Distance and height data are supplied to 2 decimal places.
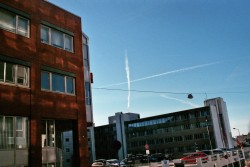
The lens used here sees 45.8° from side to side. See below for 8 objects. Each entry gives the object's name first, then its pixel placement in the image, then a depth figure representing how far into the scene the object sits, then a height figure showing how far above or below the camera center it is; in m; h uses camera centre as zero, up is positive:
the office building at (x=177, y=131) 87.38 +5.21
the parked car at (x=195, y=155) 37.12 -1.20
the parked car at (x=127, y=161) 53.17 -1.83
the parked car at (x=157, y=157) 57.71 -1.71
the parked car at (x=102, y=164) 40.01 -1.47
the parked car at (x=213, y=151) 43.52 -1.10
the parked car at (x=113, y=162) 45.17 -1.59
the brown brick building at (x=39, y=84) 17.50 +4.77
